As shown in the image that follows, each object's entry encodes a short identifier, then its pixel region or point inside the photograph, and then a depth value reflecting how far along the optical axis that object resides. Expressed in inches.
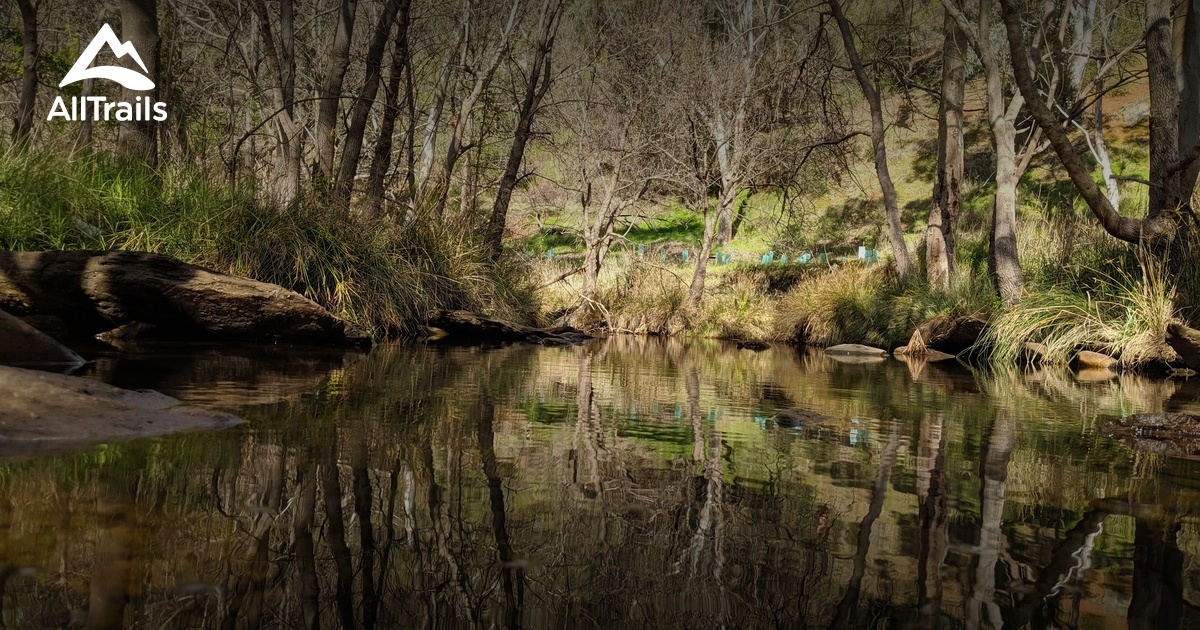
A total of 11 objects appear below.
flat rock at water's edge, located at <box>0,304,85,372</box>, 177.8
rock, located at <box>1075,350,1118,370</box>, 357.4
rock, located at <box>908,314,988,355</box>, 440.1
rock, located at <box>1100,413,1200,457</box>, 136.8
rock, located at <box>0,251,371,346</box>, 245.6
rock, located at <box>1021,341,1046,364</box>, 383.0
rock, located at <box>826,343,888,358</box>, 461.1
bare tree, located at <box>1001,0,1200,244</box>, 337.7
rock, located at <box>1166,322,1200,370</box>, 306.3
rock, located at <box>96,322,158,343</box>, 263.3
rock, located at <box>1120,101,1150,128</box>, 1057.5
